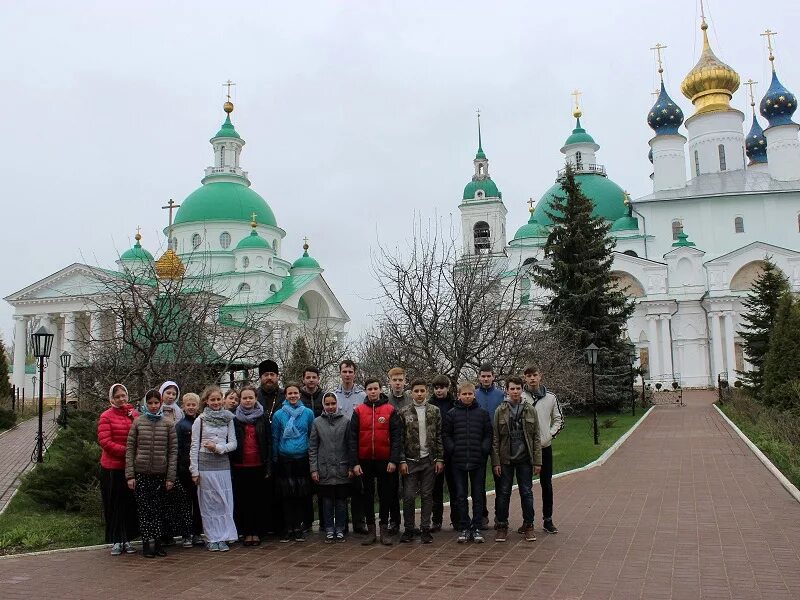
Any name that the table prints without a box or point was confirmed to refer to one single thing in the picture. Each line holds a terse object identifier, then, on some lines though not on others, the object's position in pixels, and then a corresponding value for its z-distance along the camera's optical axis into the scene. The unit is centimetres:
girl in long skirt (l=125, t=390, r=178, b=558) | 784
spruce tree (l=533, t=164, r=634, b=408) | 3030
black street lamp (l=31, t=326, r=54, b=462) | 1733
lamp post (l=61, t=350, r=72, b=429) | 2385
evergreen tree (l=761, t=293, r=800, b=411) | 2239
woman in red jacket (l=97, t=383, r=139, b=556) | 802
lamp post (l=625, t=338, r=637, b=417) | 3133
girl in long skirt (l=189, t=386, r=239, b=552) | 816
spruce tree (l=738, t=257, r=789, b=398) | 3269
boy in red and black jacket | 834
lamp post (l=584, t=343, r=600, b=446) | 2073
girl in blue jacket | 852
